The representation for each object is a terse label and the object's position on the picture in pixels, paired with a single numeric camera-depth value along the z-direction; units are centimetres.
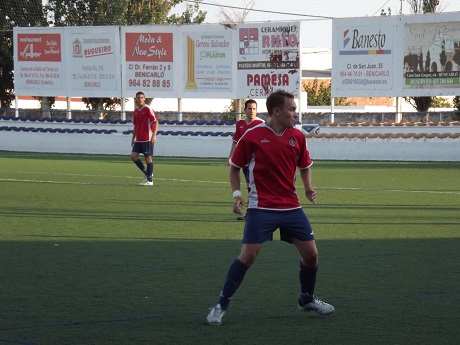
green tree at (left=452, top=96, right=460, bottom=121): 5000
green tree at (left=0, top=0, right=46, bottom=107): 5531
